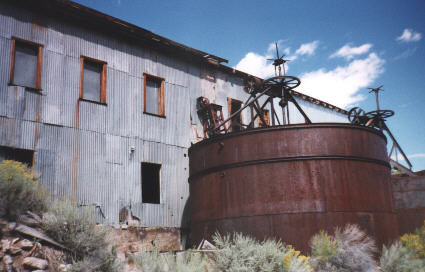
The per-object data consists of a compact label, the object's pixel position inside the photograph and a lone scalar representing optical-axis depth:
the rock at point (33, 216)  8.52
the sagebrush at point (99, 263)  7.62
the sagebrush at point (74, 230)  8.21
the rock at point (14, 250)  7.30
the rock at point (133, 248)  11.69
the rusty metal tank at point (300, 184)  9.80
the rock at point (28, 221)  8.15
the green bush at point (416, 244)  10.55
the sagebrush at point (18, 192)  8.02
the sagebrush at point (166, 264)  7.11
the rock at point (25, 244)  7.48
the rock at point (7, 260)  7.07
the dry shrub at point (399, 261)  8.97
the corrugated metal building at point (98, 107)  10.76
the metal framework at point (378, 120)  15.66
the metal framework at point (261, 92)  12.21
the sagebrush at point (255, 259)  7.53
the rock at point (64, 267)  7.58
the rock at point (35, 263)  7.28
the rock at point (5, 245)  7.26
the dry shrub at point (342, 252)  8.51
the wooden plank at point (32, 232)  7.72
